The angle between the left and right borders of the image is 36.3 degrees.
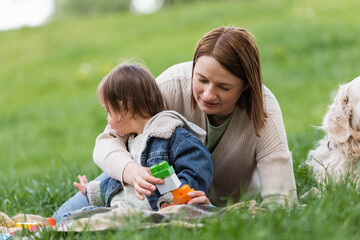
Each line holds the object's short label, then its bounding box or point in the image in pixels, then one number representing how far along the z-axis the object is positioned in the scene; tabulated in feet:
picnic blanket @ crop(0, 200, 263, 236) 9.70
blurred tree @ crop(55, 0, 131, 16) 137.08
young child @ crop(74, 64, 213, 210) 11.41
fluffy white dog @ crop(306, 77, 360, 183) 12.24
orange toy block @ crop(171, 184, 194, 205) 10.75
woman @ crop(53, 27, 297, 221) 11.62
